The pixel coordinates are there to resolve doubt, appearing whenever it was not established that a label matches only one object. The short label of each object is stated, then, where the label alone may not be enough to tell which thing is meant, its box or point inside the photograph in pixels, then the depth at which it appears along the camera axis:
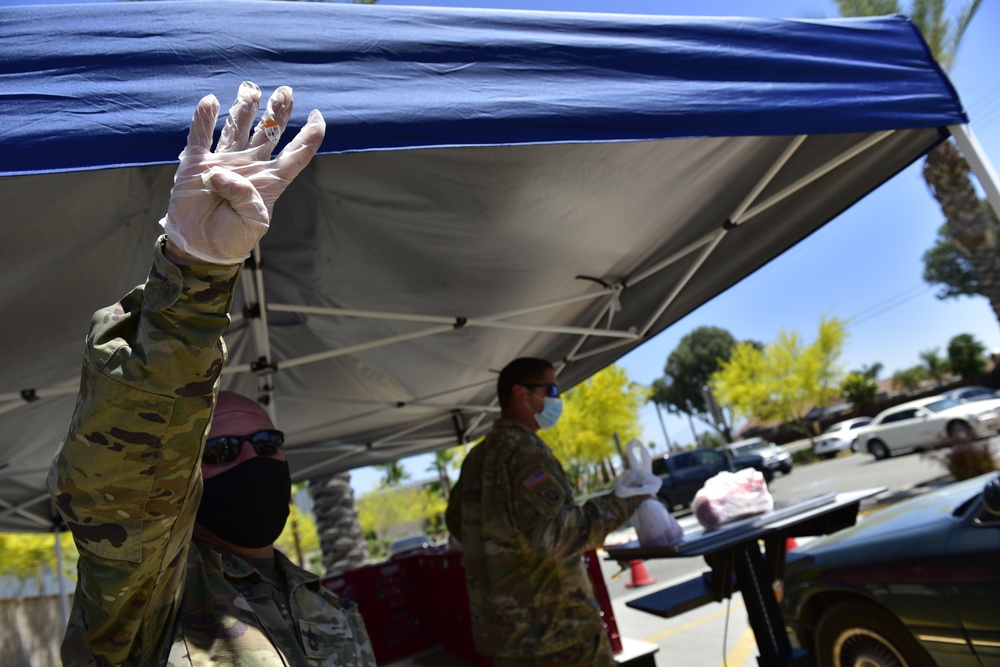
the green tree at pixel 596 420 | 23.17
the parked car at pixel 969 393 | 27.12
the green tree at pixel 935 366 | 48.06
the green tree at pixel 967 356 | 38.94
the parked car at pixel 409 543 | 23.53
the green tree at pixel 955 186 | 14.09
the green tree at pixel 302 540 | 23.31
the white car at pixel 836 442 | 27.12
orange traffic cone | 10.23
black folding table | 3.07
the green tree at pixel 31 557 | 14.20
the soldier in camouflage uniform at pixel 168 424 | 0.98
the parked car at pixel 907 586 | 3.18
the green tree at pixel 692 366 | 57.50
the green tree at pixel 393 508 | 34.91
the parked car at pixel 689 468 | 17.81
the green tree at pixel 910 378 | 50.53
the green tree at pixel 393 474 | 37.22
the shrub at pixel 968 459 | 10.84
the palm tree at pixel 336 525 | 11.15
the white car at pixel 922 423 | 18.00
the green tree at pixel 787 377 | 33.47
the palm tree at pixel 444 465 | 31.19
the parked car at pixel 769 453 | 23.00
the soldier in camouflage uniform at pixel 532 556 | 2.67
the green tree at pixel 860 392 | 37.12
